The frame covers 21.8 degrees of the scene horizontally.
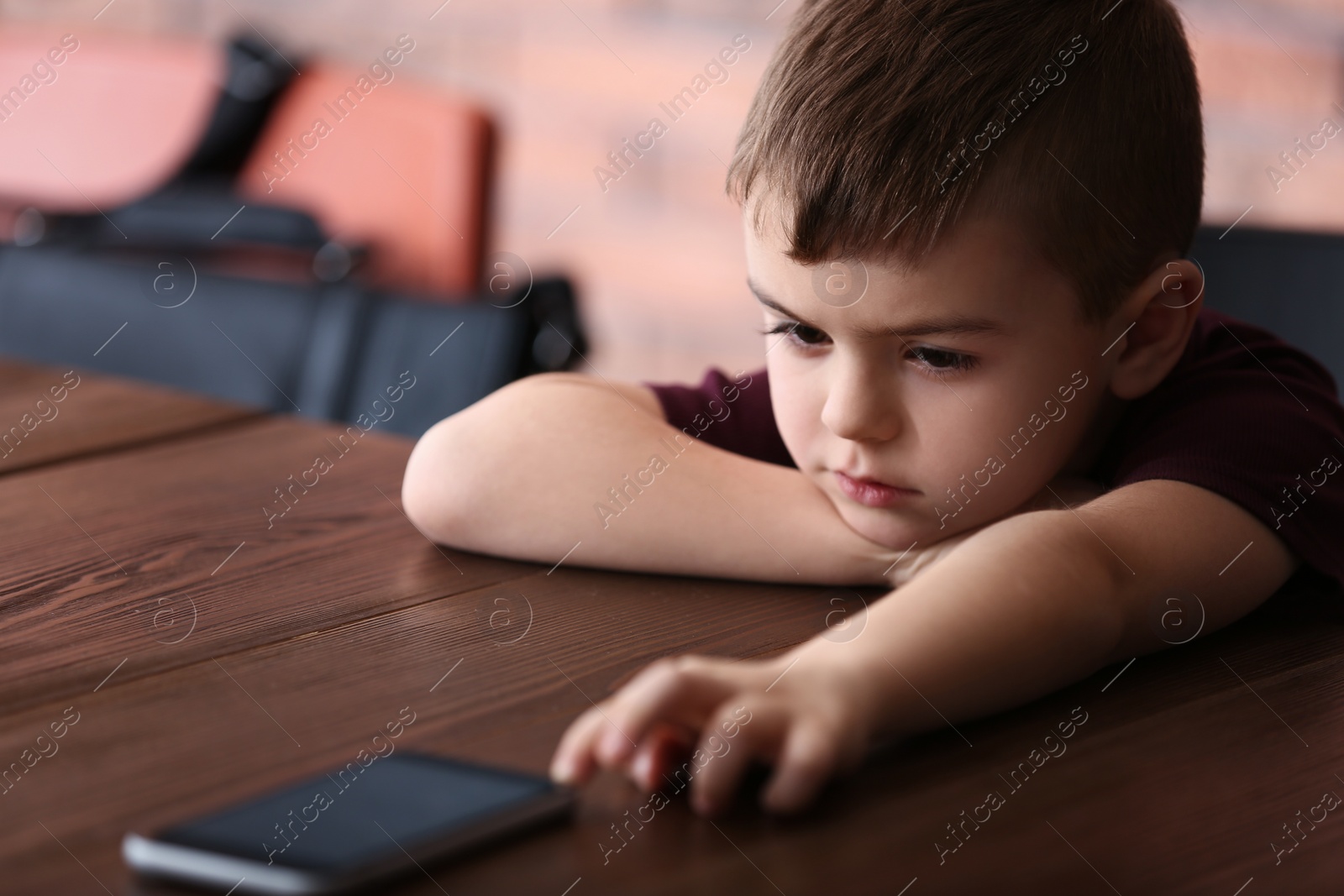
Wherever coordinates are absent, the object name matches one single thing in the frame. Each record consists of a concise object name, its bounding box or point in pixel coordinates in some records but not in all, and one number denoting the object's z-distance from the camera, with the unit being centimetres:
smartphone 103
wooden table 105
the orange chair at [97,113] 295
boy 121
